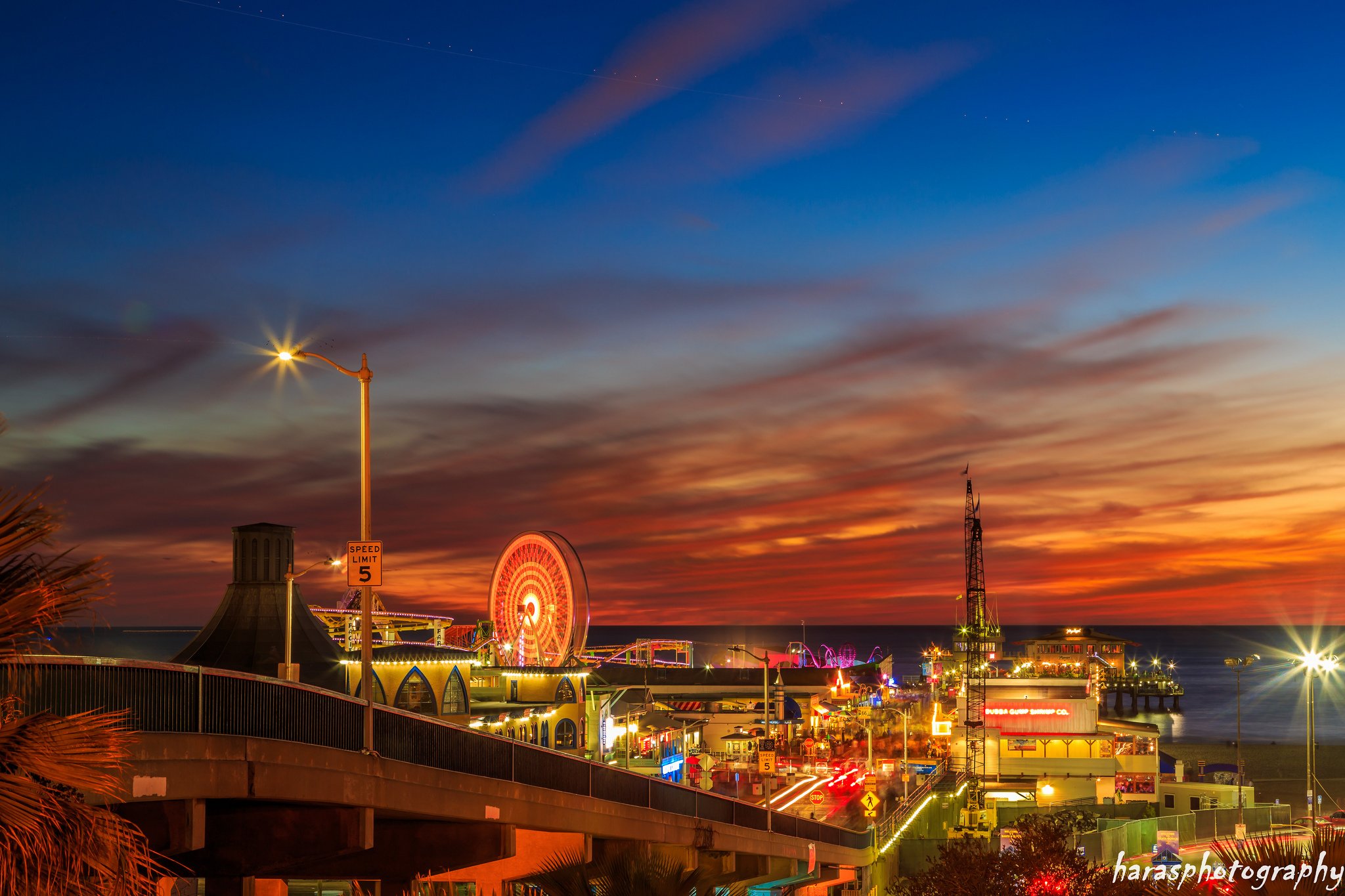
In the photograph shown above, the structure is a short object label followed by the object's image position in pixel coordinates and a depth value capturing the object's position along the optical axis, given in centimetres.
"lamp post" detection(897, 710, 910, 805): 6423
